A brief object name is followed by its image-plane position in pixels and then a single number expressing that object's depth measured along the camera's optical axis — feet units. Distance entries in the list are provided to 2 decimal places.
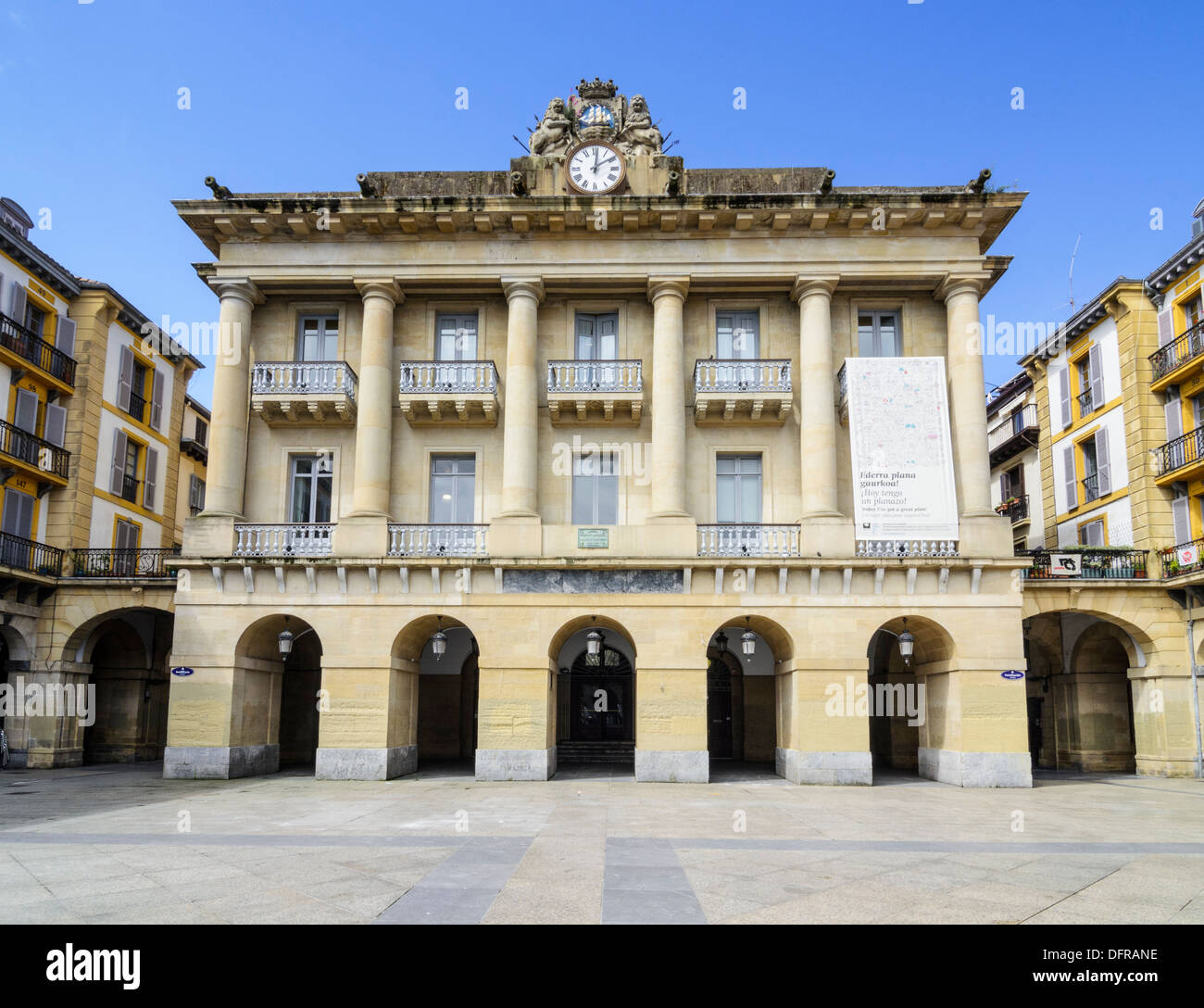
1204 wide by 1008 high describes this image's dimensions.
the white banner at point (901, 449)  78.43
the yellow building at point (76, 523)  90.63
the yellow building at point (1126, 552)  87.92
